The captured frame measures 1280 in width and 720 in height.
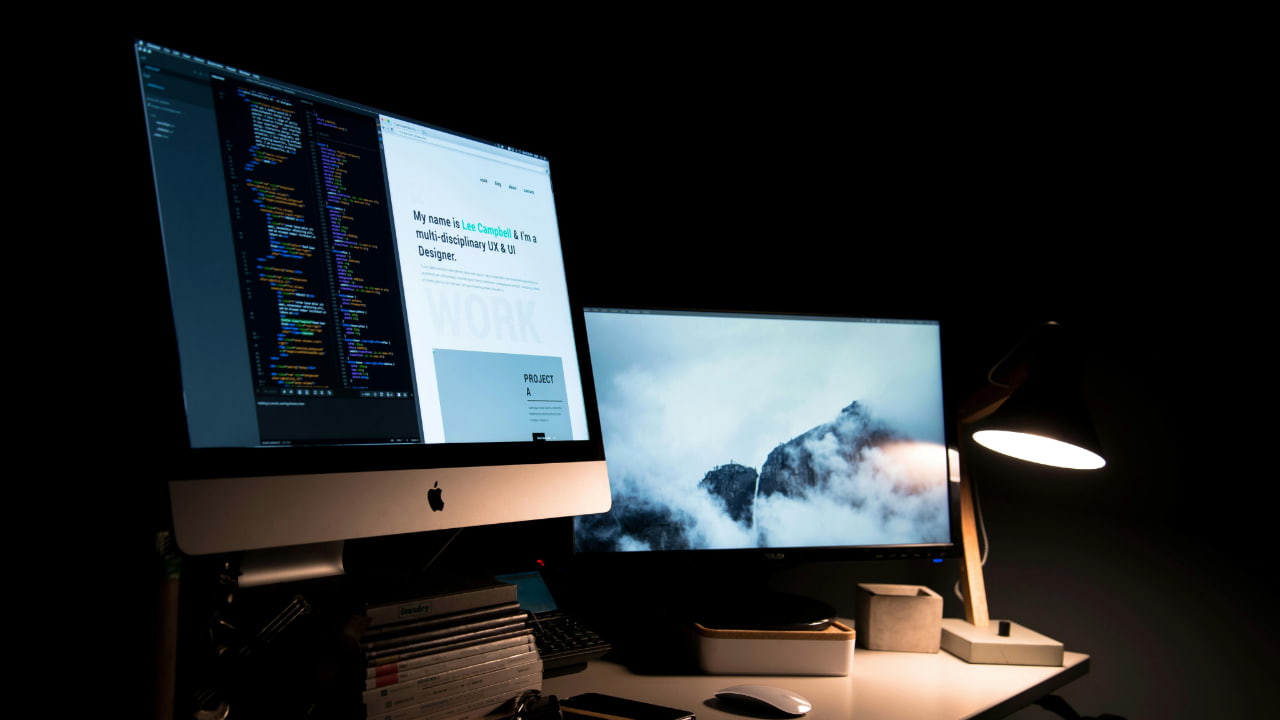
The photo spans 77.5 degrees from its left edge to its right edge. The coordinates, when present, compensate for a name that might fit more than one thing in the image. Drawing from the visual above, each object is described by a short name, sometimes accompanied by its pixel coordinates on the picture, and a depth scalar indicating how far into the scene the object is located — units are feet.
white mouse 2.87
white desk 3.04
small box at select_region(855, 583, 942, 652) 4.03
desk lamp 3.89
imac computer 2.30
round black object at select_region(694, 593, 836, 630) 3.48
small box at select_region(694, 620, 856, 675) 3.41
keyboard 3.20
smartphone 2.58
